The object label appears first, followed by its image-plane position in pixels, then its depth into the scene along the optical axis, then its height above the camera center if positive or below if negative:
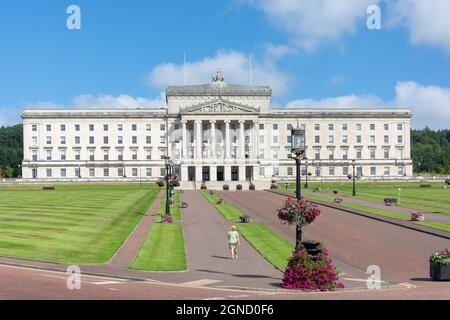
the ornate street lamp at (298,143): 27.20 +1.06
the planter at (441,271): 26.80 -4.85
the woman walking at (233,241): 34.19 -4.18
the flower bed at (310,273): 23.77 -4.28
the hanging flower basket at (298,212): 26.52 -2.01
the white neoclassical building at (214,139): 157.50 +8.12
